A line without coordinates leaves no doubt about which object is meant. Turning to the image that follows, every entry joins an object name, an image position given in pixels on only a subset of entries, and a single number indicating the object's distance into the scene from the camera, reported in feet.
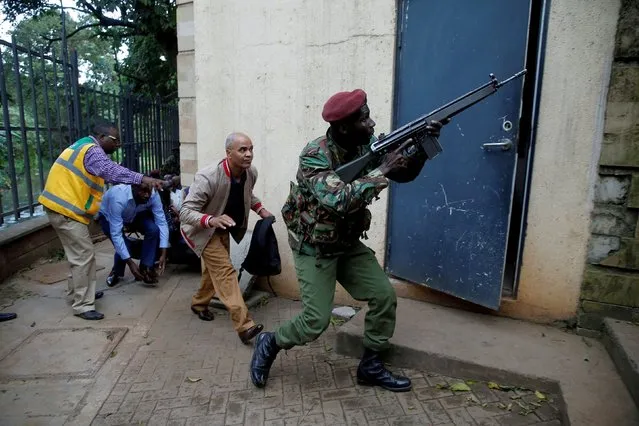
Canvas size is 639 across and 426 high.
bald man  11.54
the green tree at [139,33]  35.58
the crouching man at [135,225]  15.66
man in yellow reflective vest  13.20
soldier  8.18
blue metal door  10.63
